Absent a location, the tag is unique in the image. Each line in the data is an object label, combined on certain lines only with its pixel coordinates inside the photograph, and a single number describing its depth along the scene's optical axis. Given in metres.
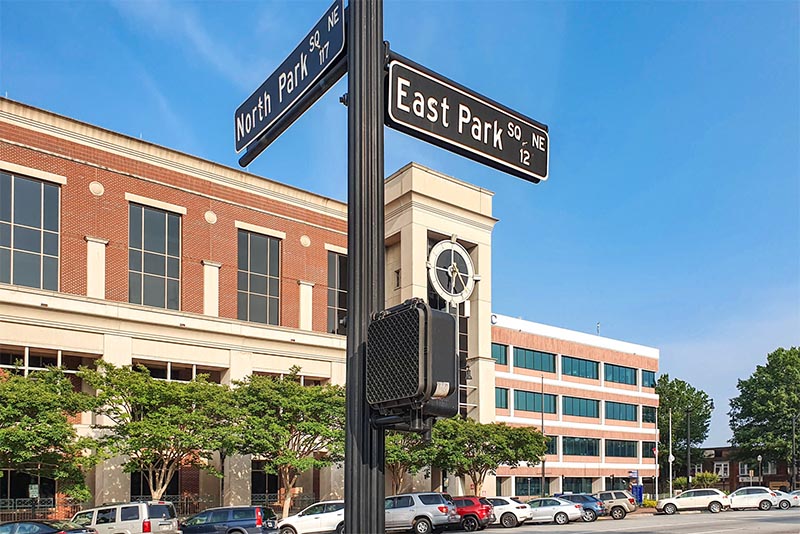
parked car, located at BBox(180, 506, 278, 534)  30.89
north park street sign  4.36
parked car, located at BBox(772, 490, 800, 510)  56.41
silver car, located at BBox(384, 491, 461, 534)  37.56
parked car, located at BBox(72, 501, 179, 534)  30.53
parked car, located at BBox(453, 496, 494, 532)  40.72
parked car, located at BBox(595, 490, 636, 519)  51.50
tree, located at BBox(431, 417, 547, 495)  50.12
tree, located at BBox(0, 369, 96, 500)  32.53
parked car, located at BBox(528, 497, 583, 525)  45.88
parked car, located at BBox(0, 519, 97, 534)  25.78
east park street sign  4.23
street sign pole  3.75
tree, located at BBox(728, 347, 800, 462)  90.75
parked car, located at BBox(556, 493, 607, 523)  48.59
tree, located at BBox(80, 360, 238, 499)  36.91
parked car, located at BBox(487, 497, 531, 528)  43.84
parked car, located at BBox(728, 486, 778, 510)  55.12
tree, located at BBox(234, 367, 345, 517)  40.47
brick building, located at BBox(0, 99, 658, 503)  41.50
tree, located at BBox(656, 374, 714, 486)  100.31
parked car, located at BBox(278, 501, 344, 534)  35.53
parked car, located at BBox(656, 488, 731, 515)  54.50
